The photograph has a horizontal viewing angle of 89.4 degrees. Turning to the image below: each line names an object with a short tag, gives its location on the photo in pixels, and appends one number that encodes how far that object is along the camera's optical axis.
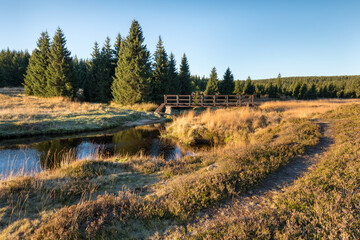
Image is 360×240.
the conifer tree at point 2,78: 52.79
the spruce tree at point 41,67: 34.06
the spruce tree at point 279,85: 69.28
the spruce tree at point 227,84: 48.72
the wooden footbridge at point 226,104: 24.08
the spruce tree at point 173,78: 37.81
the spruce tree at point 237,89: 57.20
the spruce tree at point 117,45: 39.34
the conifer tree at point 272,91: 67.69
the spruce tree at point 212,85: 47.03
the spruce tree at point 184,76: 43.91
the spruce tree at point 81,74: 52.61
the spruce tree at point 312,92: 67.44
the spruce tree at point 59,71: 31.47
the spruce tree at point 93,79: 36.31
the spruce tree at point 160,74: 34.97
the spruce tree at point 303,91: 64.75
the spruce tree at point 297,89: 66.19
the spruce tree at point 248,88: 59.06
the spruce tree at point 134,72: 30.31
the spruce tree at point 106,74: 35.84
